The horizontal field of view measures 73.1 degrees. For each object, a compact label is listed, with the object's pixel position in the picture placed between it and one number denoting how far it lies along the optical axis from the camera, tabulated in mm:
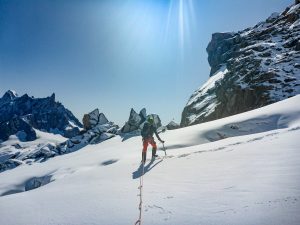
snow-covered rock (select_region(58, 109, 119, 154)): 30562
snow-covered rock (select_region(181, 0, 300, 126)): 34820
